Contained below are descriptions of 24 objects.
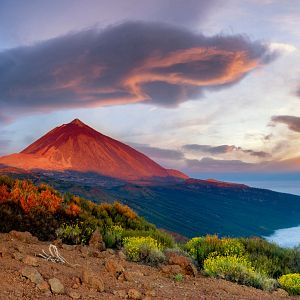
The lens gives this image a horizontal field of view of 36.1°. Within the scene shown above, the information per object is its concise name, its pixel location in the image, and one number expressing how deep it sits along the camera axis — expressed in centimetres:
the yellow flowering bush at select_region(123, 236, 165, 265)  1209
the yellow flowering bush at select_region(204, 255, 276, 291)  1132
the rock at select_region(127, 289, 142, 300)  823
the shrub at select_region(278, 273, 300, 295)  1143
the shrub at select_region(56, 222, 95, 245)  1373
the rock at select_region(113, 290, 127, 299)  823
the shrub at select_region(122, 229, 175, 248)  1523
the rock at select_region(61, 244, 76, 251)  1192
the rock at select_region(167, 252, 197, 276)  1097
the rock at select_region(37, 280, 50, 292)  779
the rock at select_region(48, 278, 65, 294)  779
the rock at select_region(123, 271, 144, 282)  930
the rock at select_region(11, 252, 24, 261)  917
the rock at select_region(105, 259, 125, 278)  958
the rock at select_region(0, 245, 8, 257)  938
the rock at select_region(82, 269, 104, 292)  830
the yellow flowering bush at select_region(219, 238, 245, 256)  1447
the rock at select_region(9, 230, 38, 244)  1186
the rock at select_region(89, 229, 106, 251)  1287
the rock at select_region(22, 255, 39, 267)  891
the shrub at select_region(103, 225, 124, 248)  1394
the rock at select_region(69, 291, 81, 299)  774
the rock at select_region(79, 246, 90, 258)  1124
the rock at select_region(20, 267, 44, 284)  799
